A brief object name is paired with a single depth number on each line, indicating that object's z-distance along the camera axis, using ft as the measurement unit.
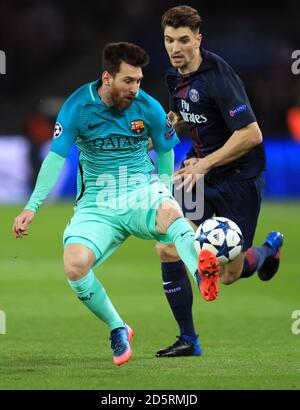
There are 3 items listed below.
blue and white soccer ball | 45.16
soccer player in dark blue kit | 51.52
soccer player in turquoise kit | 46.21
